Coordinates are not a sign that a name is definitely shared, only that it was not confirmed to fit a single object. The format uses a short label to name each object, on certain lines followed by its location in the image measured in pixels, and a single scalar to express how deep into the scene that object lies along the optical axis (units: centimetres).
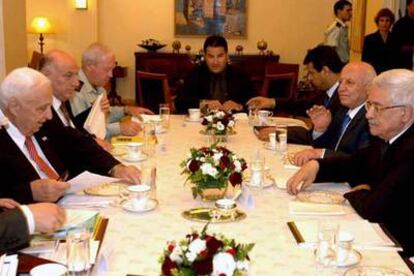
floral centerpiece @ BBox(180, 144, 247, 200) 241
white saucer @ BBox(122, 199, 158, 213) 236
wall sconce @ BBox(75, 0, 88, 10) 944
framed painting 958
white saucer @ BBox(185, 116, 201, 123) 461
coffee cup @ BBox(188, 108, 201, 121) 462
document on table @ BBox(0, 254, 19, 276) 166
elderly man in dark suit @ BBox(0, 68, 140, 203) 239
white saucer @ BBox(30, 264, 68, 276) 160
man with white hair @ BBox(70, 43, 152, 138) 403
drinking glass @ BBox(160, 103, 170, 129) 413
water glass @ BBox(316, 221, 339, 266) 179
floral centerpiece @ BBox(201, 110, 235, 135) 379
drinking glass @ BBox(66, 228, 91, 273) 166
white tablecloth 185
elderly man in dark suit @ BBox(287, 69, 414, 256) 237
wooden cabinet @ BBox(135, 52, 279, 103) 898
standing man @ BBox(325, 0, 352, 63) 863
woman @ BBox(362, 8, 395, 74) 734
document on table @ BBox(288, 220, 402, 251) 201
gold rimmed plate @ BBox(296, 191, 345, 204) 254
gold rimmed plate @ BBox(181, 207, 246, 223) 226
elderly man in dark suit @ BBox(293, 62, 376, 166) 343
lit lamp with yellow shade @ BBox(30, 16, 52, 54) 913
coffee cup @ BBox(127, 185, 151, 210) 237
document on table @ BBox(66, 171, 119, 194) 240
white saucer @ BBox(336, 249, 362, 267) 183
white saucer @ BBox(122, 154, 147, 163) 320
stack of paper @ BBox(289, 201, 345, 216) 237
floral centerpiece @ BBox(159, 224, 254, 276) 141
